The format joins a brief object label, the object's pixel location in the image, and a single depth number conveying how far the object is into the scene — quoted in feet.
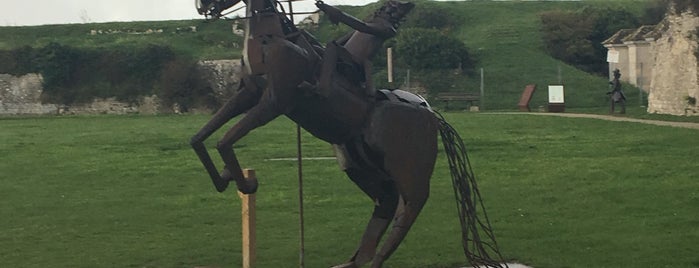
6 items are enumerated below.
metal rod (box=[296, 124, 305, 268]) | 25.22
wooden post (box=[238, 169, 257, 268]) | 29.20
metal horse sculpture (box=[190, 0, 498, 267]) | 23.30
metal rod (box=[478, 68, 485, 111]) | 141.00
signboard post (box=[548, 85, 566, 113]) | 117.19
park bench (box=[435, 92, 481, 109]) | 138.62
